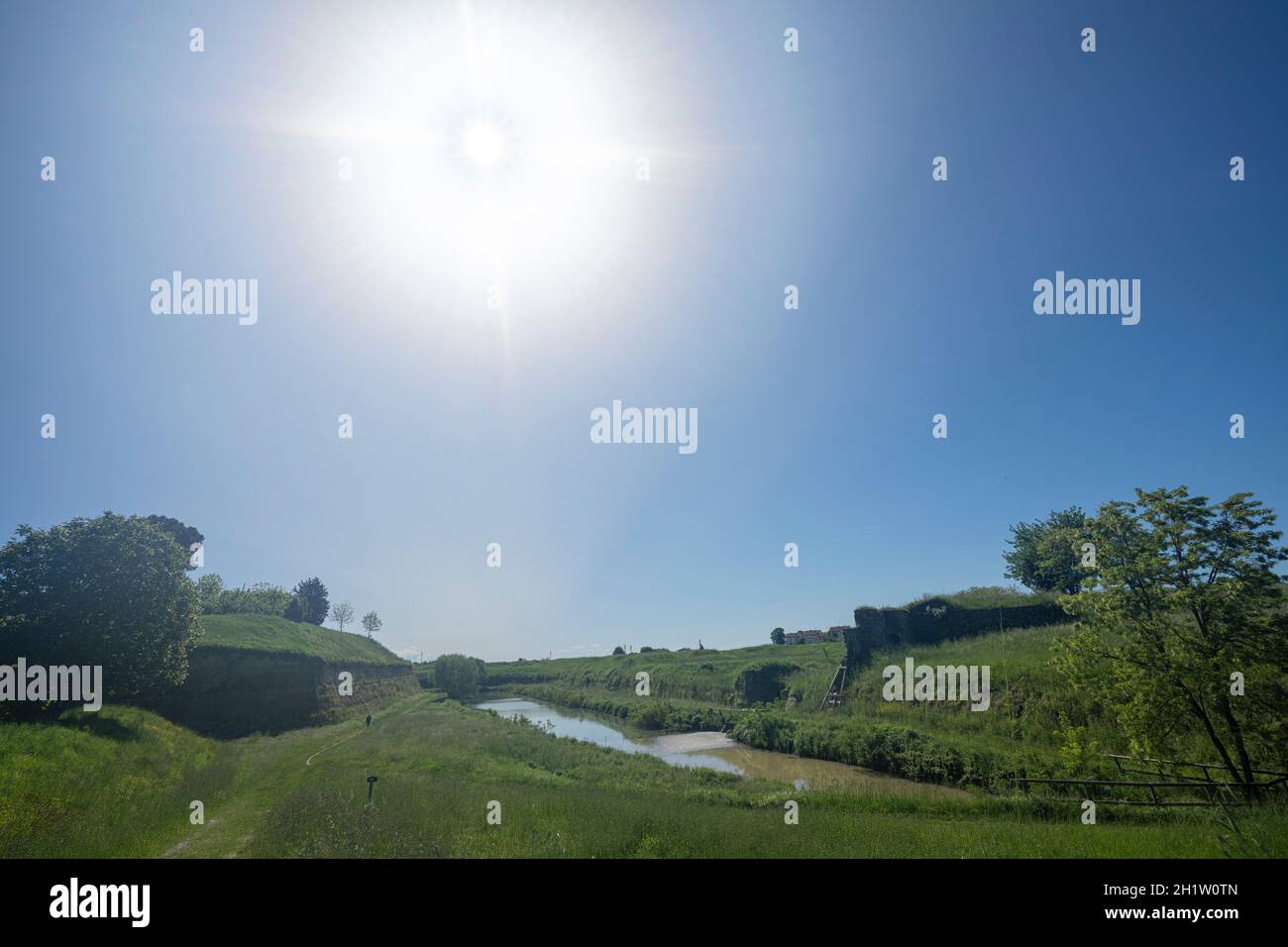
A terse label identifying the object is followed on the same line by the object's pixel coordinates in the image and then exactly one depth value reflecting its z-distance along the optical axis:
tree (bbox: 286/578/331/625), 111.75
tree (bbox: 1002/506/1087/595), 51.19
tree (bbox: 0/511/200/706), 27.11
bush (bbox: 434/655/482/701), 91.00
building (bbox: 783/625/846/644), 128.62
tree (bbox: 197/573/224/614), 89.38
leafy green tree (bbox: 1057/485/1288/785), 15.50
